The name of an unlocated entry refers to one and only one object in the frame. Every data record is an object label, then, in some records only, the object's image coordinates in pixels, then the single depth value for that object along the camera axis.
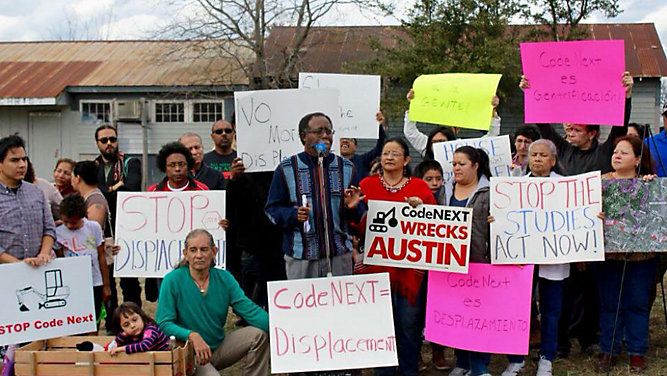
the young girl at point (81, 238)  6.11
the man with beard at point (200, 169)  6.37
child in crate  4.88
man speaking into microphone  5.05
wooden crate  4.72
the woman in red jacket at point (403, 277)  5.46
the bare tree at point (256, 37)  22.84
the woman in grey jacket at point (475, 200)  5.53
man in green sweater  5.11
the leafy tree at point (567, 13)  20.22
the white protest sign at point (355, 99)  6.80
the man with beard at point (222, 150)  6.64
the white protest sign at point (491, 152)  6.64
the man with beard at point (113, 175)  7.01
